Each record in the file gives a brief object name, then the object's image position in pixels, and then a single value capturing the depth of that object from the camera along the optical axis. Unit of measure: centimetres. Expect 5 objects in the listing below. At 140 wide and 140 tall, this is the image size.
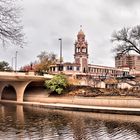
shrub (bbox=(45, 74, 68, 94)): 6022
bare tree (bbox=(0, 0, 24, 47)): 1260
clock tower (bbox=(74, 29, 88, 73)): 10803
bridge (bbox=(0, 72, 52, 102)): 5878
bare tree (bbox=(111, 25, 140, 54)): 6075
